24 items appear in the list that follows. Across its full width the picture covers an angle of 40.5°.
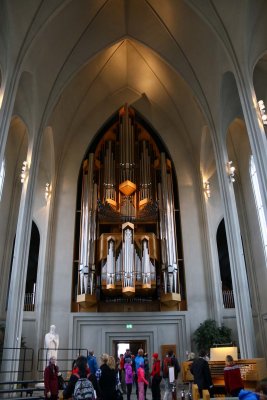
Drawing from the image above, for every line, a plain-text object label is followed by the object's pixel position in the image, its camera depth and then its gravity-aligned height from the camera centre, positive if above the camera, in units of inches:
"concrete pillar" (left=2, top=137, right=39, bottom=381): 399.2 +84.7
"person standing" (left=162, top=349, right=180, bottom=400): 358.9 -11.3
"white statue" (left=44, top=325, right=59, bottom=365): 472.4 +19.2
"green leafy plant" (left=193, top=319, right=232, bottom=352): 502.0 +24.9
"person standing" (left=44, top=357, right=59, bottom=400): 222.8 -13.3
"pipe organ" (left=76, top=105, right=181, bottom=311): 549.3 +214.8
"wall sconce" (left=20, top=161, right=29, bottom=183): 493.7 +238.5
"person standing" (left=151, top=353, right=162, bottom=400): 343.3 -20.7
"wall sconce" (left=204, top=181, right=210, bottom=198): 642.8 +270.7
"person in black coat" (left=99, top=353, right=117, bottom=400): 175.0 -10.4
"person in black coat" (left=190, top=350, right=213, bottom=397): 244.8 -13.3
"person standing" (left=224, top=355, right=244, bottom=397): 229.6 -15.8
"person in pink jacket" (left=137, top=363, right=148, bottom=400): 326.6 -21.5
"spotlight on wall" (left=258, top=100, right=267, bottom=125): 386.1 +235.6
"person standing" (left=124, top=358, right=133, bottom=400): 353.4 -17.9
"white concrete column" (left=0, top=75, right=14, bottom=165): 369.5 +243.6
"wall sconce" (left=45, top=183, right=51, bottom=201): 645.9 +274.1
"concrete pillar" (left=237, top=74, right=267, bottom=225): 356.2 +215.6
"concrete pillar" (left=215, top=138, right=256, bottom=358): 410.6 +98.3
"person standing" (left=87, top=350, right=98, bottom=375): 336.4 -5.7
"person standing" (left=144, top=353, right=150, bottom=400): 411.1 -17.4
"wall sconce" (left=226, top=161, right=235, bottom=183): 482.4 +224.2
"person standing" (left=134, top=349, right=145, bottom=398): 351.5 -3.7
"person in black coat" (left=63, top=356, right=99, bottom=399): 160.1 -6.8
